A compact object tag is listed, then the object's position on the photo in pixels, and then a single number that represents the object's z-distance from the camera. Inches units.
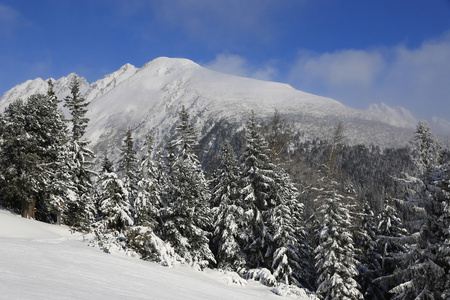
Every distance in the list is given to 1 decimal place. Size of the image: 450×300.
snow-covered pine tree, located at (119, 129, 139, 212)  1180.5
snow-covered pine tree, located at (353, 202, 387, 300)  1180.5
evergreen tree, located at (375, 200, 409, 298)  1168.8
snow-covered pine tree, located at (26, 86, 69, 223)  979.9
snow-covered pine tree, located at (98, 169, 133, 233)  965.2
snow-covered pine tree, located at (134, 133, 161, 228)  1097.4
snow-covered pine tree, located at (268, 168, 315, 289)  1013.8
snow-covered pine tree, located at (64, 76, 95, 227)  1101.1
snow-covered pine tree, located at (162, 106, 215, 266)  1003.9
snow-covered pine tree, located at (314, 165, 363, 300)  930.1
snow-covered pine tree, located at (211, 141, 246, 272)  1103.0
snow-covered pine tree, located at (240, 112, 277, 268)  1101.7
